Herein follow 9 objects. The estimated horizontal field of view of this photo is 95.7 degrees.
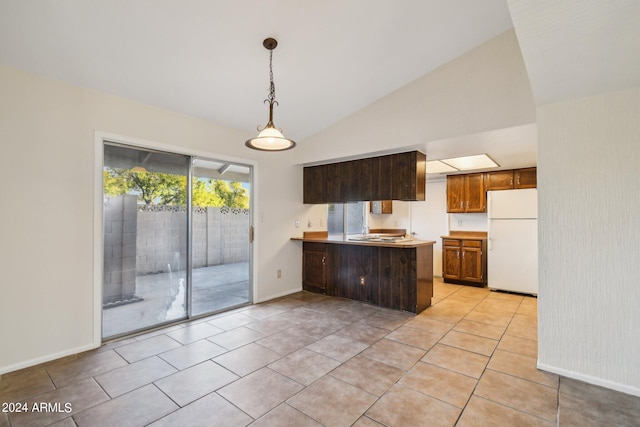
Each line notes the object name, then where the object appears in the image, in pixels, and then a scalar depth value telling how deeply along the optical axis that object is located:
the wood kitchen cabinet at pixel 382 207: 6.75
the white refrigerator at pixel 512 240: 4.73
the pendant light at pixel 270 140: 2.35
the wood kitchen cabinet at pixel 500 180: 5.23
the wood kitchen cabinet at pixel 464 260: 5.36
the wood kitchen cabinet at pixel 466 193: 5.50
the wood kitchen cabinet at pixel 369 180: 3.92
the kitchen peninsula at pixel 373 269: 3.93
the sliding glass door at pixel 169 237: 3.15
